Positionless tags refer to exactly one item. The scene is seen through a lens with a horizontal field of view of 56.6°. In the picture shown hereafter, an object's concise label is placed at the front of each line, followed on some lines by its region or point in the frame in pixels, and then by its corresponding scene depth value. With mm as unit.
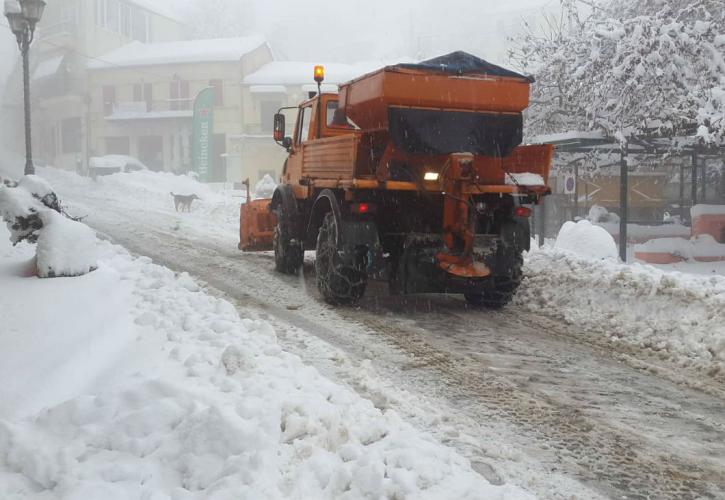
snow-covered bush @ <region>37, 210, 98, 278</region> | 6441
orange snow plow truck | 7305
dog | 23517
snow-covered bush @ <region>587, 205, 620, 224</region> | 17609
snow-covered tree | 12203
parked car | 38031
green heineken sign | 34219
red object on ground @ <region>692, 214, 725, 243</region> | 14727
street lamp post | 11719
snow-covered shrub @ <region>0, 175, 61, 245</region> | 6527
